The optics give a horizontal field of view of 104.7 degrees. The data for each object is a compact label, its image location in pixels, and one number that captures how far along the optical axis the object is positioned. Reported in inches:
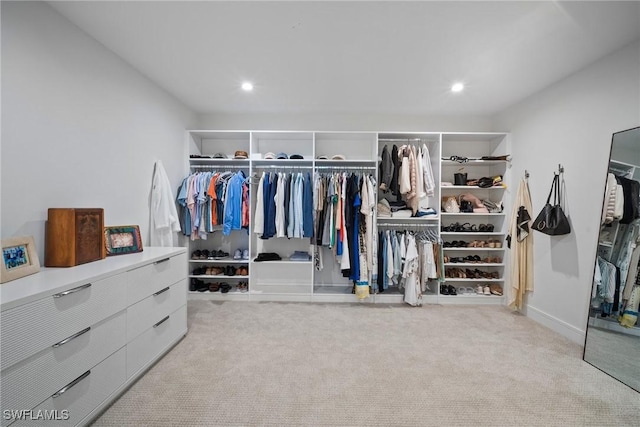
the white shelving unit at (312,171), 125.8
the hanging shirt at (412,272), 120.0
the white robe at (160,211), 101.4
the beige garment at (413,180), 121.3
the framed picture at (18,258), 50.3
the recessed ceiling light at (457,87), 100.9
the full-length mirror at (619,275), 69.6
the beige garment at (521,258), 108.6
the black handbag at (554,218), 91.0
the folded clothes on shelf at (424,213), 124.6
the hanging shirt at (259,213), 121.2
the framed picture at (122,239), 76.7
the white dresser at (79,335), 40.8
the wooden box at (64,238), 62.1
